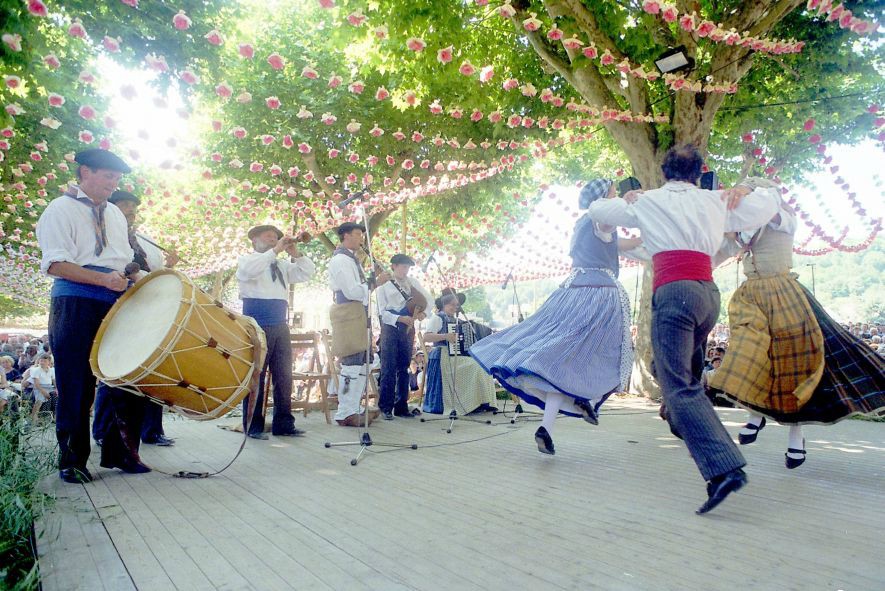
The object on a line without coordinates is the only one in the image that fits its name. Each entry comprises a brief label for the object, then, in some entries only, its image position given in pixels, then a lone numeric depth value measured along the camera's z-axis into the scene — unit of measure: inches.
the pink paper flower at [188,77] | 213.7
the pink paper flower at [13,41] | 108.3
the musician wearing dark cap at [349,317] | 208.5
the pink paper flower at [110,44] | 184.1
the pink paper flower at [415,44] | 242.1
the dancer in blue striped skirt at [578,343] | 139.2
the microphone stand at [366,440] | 151.8
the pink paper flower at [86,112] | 208.1
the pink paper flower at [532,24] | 238.3
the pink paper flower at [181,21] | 178.2
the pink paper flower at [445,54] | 272.8
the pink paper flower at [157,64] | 200.6
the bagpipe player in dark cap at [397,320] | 234.2
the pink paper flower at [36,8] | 122.4
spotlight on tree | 242.1
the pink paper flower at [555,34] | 247.6
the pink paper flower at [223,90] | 220.8
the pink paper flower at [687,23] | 213.8
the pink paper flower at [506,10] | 225.3
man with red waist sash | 100.4
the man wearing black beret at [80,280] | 118.1
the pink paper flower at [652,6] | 206.8
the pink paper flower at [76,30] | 177.0
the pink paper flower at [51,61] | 173.0
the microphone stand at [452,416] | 198.1
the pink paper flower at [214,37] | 198.1
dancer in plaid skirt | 124.7
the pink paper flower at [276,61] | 217.2
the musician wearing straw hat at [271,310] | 185.0
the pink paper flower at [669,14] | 211.4
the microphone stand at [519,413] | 234.3
